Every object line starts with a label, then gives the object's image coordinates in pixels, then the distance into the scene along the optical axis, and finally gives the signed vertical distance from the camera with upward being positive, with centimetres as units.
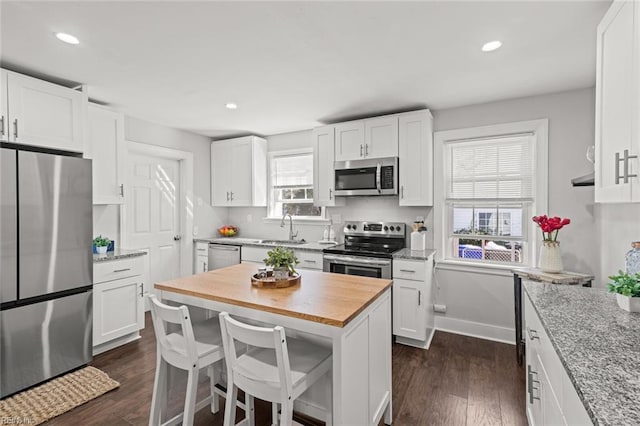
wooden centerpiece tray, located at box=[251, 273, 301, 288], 199 -47
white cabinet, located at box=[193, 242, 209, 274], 451 -70
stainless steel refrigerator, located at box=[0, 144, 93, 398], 227 -45
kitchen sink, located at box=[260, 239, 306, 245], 433 -44
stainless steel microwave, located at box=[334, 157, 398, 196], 354 +40
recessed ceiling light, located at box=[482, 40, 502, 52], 215 +117
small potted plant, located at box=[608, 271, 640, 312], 142 -37
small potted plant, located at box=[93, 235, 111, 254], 315 -36
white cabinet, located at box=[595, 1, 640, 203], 127 +48
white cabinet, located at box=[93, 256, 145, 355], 292 -92
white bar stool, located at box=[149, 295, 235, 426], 166 -80
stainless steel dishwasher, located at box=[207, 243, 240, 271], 429 -64
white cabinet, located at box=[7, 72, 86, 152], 241 +81
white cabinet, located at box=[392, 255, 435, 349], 310 -93
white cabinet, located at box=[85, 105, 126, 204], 310 +59
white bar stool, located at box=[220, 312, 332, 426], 138 -80
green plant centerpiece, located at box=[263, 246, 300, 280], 210 -35
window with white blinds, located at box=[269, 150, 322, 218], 455 +39
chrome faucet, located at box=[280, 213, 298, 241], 455 -31
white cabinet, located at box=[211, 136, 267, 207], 460 +59
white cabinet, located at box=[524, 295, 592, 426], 99 -70
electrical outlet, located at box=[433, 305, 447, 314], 360 -114
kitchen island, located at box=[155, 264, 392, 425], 145 -56
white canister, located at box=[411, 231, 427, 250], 347 -34
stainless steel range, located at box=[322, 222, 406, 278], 327 -44
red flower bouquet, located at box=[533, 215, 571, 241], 261 -11
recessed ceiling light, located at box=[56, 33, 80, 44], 206 +116
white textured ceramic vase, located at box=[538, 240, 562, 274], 263 -40
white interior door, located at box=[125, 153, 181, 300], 396 -3
